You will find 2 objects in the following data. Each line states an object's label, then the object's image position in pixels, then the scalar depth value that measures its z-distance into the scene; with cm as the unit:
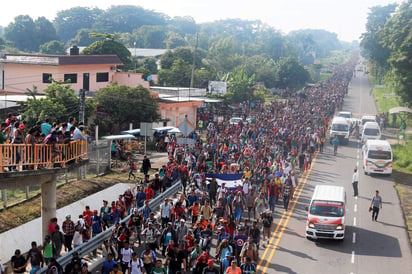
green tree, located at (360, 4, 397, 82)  10251
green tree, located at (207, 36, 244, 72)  10776
